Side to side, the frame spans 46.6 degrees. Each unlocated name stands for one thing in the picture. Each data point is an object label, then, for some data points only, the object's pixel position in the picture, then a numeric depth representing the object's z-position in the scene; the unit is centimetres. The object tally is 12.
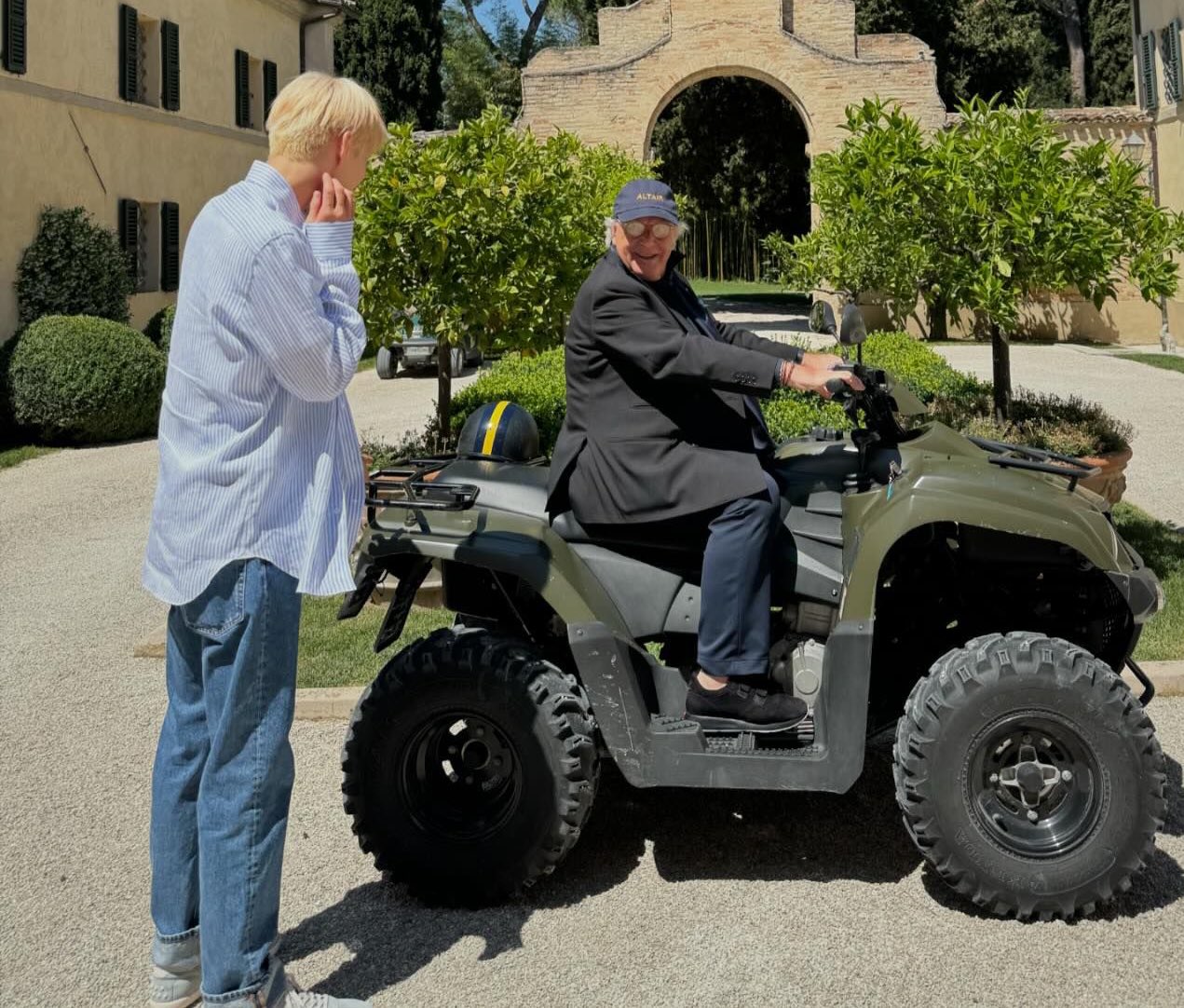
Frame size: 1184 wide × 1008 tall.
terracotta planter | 853
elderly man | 369
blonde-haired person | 297
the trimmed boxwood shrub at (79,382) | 1561
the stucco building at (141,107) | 1811
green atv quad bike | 369
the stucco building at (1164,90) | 2719
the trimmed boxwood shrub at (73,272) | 1800
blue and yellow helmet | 439
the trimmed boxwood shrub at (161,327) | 1992
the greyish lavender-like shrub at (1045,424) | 944
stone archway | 3216
